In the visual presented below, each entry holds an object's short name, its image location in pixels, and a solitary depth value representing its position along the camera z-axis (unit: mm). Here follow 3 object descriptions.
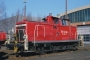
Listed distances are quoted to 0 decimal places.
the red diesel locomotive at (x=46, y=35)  16864
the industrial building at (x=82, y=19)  40938
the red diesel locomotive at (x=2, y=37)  14757
